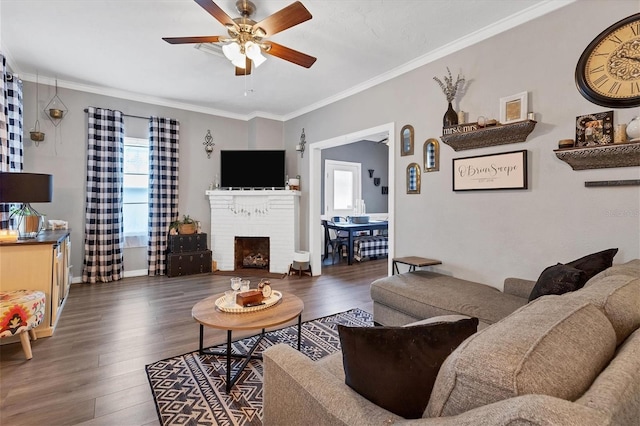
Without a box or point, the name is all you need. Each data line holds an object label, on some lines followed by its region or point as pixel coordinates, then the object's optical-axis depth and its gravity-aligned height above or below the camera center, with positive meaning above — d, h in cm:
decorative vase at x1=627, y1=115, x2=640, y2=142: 201 +53
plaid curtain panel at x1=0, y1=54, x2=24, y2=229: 302 +92
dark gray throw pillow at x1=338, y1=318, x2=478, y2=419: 88 -43
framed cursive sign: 270 +37
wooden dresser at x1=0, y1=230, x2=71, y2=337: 267 -50
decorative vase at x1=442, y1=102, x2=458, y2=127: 308 +94
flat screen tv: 550 +78
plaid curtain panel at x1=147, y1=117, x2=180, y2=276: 498 +43
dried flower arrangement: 312 +128
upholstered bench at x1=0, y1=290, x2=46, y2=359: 227 -76
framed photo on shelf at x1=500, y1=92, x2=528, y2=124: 263 +90
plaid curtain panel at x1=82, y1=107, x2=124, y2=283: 447 +23
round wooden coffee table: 199 -72
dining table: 611 -32
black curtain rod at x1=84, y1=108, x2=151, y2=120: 480 +152
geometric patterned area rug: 180 -117
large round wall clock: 212 +104
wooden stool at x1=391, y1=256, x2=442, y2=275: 316 -52
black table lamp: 264 +19
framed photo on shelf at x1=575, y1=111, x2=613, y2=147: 221 +60
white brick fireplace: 541 -16
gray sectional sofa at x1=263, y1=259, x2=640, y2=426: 58 -36
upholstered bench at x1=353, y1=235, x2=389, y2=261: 642 -75
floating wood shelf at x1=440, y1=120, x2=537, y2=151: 258 +69
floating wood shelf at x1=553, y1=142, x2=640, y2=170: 206 +39
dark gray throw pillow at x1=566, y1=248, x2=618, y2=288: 192 -33
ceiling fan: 219 +139
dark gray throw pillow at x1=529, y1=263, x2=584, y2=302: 172 -40
